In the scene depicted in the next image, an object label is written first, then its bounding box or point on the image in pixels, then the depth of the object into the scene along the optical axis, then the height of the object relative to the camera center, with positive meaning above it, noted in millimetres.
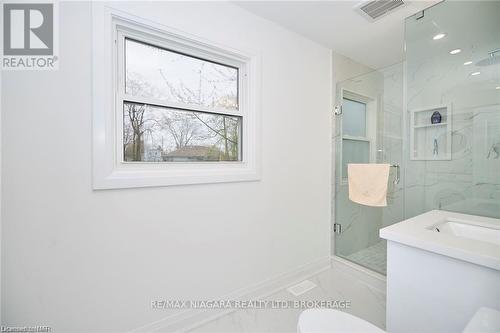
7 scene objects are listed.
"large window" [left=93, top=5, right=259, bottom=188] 1208 +375
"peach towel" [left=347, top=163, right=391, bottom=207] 1938 -165
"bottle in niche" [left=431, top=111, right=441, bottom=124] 1822 +388
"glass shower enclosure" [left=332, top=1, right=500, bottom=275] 1569 +337
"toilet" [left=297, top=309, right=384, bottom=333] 910 -666
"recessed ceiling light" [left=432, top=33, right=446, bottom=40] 1729 +1002
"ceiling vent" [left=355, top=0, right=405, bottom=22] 1562 +1135
